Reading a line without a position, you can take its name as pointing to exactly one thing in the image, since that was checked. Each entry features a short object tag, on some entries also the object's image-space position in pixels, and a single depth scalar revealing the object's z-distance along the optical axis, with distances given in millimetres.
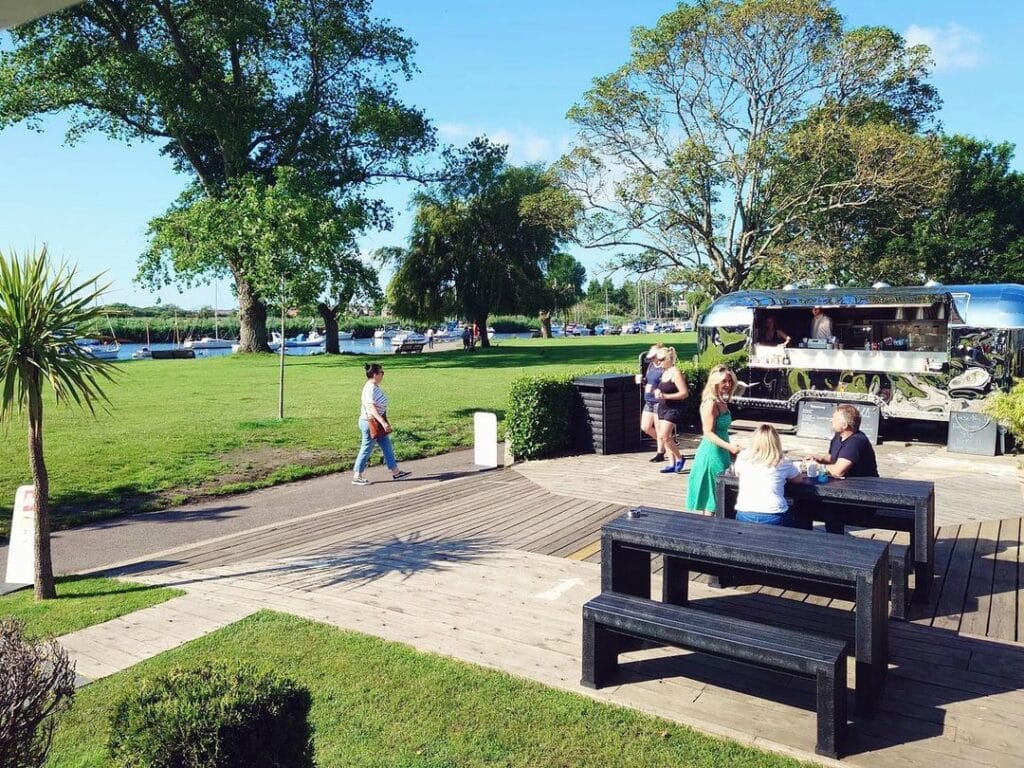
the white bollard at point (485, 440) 11961
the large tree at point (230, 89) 32750
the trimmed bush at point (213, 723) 2729
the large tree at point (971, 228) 34281
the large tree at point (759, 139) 28062
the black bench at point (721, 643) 3834
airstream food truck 12430
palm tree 5832
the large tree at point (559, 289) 45862
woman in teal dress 7336
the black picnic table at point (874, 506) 6009
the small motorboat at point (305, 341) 79081
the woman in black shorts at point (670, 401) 11055
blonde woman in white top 5859
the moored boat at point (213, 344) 81250
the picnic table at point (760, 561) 4289
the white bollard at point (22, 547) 6785
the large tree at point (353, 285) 34656
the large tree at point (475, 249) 43969
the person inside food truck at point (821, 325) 15023
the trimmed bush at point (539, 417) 12352
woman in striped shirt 10562
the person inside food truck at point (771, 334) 15578
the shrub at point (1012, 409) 9633
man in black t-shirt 6719
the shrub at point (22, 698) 2584
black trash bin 12531
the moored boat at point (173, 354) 48406
